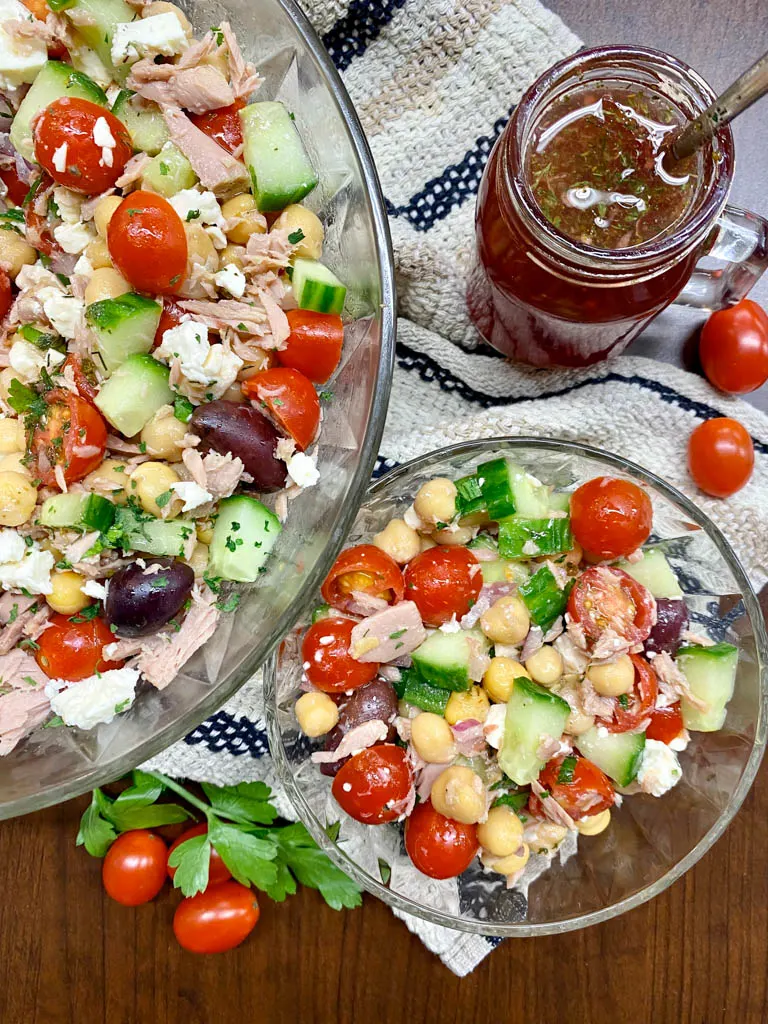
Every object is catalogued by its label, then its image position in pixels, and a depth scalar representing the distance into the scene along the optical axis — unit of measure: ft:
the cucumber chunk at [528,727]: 0.82
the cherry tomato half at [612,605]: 0.84
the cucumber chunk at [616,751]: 0.86
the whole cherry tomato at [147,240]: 0.69
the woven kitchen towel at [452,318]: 0.95
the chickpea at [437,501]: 0.86
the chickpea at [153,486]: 0.72
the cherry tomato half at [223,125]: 0.75
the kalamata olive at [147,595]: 0.71
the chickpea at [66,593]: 0.75
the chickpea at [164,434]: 0.73
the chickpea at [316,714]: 0.85
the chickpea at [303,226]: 0.74
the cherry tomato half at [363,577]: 0.84
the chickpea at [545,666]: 0.86
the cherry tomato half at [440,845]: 0.84
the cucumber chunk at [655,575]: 0.90
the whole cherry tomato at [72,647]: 0.77
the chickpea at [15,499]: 0.73
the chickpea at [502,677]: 0.85
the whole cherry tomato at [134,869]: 1.02
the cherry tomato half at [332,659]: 0.84
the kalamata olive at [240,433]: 0.71
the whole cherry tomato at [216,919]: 1.02
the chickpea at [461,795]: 0.81
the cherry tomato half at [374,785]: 0.83
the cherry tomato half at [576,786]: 0.84
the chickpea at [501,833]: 0.84
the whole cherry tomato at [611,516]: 0.84
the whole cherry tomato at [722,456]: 0.97
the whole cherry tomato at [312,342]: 0.73
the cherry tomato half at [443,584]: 0.85
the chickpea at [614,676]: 0.84
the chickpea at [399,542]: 0.89
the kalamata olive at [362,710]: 0.86
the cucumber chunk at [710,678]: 0.88
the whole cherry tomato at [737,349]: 1.00
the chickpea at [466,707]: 0.86
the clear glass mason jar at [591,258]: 0.76
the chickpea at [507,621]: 0.85
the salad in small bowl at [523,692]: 0.84
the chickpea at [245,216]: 0.75
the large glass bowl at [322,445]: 0.71
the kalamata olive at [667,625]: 0.87
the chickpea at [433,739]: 0.83
